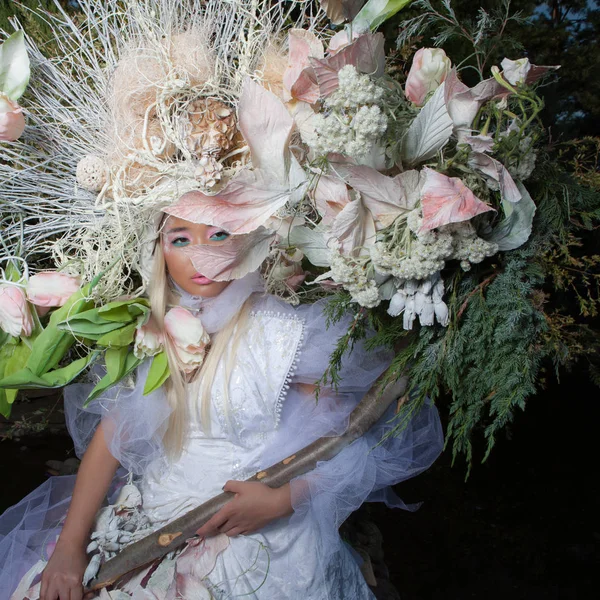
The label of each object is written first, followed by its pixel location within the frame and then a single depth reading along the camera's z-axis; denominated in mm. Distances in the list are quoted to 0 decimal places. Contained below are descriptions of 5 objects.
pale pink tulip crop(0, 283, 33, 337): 1142
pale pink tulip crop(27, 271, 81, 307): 1141
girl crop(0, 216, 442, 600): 1122
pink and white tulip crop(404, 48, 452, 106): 904
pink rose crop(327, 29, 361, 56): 937
